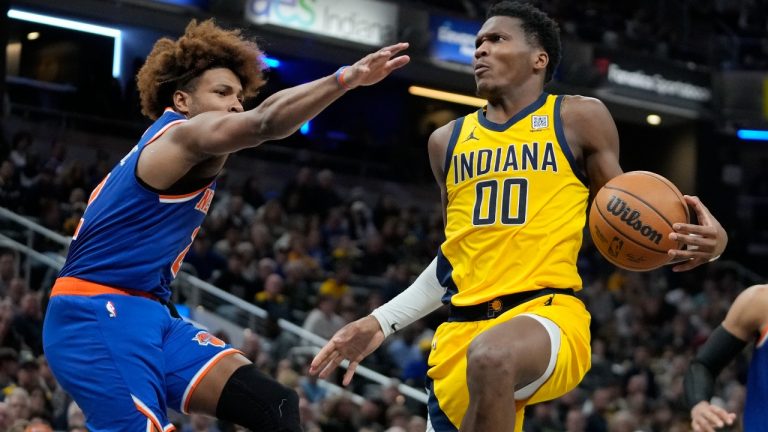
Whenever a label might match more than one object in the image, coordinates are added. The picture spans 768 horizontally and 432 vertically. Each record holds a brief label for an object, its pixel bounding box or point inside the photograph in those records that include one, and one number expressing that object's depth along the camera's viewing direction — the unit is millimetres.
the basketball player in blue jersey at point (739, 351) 5020
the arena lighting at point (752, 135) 25950
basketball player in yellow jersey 5074
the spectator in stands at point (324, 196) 17391
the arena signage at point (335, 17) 17984
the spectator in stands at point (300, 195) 17016
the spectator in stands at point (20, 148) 14453
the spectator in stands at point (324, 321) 13070
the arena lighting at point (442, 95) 24250
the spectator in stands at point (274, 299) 13230
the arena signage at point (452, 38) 20281
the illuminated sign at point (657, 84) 22172
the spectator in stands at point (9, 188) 13500
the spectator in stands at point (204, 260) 13602
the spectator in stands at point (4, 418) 8828
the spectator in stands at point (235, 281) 13547
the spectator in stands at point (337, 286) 14305
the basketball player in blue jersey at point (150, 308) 4855
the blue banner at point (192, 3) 17016
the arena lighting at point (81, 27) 19922
